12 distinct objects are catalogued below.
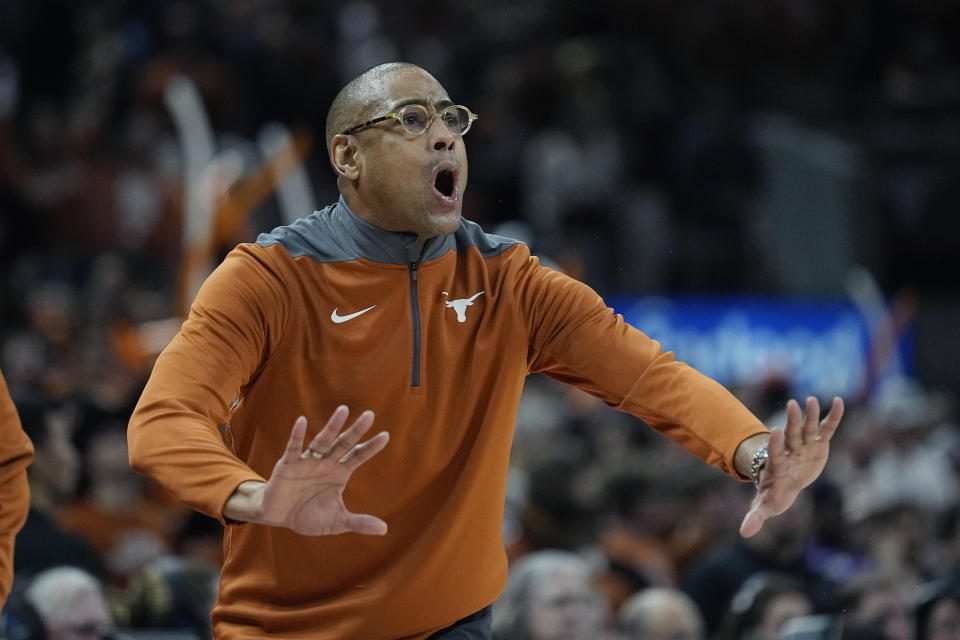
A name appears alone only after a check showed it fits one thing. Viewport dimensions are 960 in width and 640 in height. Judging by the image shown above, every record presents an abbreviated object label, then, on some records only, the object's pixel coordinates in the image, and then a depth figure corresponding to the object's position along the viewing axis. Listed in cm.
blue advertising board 2428
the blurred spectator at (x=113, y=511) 1370
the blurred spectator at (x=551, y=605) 1062
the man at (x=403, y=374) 677
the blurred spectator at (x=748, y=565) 1341
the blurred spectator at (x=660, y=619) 1095
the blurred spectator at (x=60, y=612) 922
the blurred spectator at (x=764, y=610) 1123
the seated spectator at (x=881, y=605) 1145
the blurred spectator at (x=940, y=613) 1137
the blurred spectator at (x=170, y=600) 1053
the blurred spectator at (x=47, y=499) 1120
